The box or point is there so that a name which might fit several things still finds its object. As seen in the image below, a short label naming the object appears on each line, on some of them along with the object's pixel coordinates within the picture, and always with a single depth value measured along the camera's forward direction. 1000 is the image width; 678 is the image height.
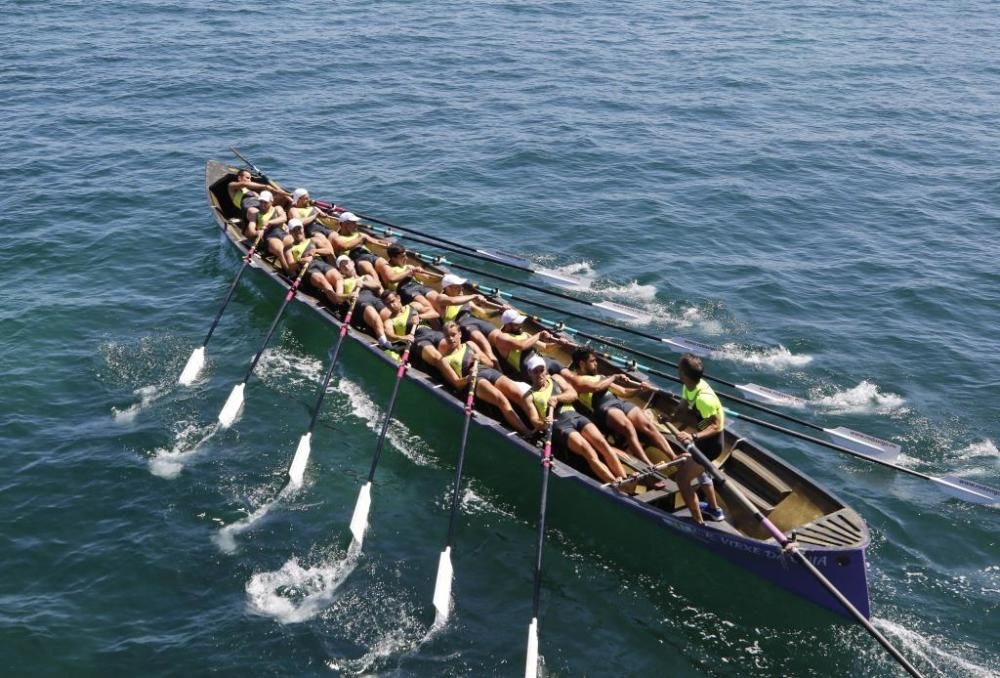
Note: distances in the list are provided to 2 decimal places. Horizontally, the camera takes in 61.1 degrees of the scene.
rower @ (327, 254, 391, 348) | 20.61
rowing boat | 13.66
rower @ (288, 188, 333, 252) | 24.62
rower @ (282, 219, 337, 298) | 22.20
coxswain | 14.84
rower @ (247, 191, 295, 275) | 23.91
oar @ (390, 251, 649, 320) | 22.45
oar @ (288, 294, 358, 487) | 17.27
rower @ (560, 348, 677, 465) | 16.97
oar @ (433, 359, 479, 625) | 14.20
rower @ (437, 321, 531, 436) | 17.38
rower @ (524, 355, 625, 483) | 16.19
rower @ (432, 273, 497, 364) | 19.59
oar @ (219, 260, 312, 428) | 18.77
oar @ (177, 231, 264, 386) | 20.53
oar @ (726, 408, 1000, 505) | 15.51
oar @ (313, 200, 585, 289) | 24.14
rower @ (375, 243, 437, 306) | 22.48
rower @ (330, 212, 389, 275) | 24.17
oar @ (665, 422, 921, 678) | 11.57
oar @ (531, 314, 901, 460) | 16.61
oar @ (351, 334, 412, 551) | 15.66
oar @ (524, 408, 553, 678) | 12.83
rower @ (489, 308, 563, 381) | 18.73
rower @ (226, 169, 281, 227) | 26.53
